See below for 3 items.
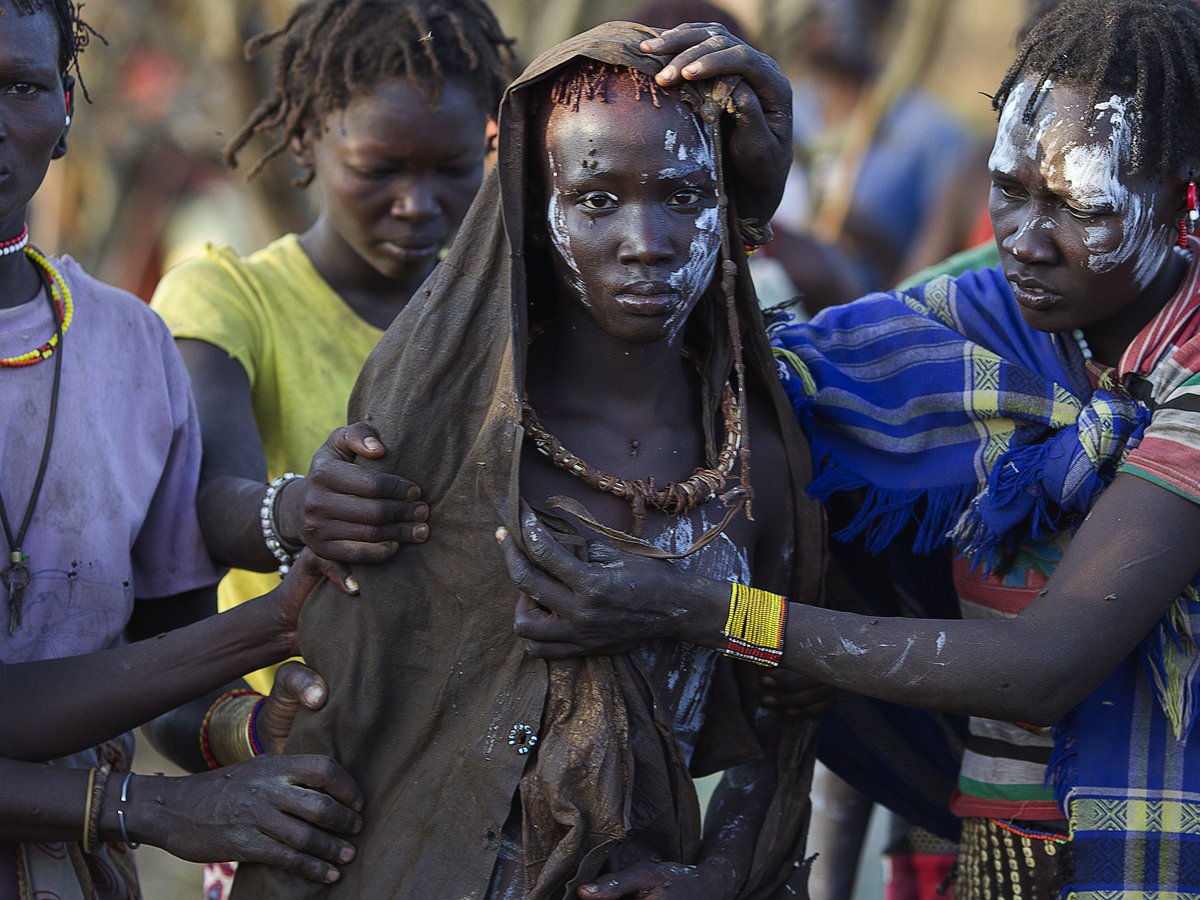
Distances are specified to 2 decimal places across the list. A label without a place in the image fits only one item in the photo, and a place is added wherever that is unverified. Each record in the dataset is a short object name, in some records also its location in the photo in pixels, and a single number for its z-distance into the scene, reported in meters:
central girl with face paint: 5.21
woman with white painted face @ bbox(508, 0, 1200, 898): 5.41
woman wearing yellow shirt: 7.20
